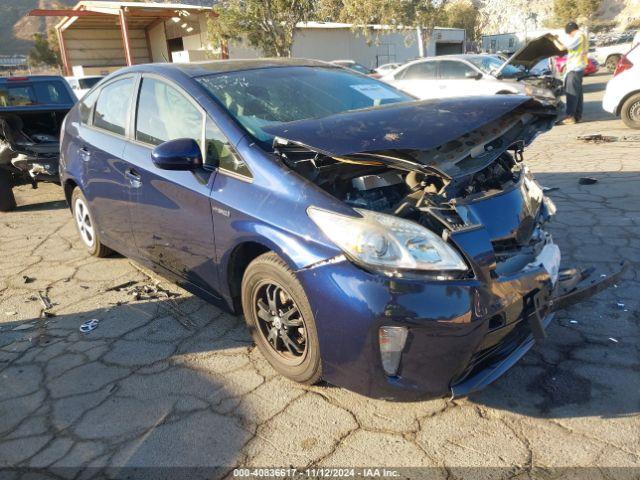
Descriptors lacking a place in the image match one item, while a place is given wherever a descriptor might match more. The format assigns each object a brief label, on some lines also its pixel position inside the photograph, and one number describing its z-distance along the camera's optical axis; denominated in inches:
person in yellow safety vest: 390.0
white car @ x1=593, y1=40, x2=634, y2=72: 981.8
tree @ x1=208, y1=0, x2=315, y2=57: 566.6
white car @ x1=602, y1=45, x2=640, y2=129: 348.2
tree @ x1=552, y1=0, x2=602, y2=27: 1977.1
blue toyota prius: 87.4
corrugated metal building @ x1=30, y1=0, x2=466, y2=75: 866.8
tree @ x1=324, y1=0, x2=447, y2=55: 1088.2
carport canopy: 855.7
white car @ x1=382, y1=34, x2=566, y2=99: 424.5
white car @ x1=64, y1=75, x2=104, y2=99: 661.9
